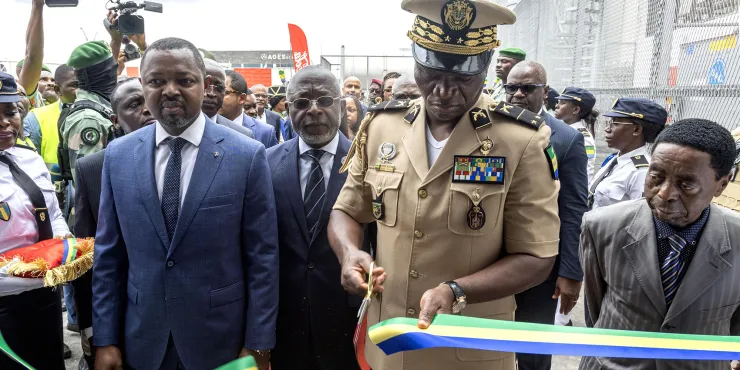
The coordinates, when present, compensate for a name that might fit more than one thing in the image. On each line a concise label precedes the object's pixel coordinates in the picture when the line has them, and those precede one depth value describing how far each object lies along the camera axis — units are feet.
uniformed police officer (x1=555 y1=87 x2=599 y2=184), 18.78
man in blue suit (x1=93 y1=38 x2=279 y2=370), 6.68
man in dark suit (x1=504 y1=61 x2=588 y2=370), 10.34
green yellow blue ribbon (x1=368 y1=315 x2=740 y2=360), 4.84
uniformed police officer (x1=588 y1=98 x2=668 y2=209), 12.99
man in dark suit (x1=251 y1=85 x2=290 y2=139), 29.12
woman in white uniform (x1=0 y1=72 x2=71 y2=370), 8.15
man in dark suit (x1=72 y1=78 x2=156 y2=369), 8.07
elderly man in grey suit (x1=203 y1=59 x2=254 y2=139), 12.82
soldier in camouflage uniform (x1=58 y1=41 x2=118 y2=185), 11.20
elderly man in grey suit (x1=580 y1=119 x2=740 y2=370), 5.74
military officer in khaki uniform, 5.67
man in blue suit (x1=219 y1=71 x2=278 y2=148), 16.70
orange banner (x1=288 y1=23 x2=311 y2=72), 41.91
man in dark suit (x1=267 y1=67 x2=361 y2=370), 8.04
